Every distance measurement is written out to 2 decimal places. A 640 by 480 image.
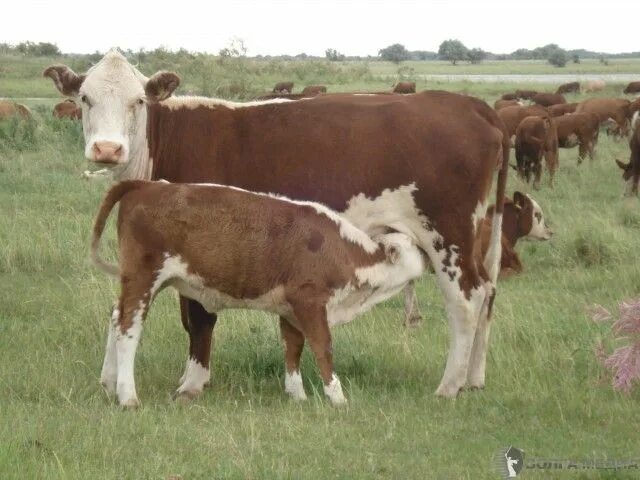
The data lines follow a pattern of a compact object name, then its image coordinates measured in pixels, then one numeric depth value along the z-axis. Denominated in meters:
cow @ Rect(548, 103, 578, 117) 31.61
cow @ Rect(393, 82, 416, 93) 40.82
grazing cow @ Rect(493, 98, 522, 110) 30.94
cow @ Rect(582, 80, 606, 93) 57.35
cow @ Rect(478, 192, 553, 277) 13.80
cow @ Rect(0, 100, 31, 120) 26.78
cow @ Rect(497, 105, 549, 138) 25.98
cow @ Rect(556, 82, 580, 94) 55.04
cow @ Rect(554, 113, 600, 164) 25.80
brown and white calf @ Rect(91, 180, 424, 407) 7.29
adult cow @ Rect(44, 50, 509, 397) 7.91
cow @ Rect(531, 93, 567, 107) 41.84
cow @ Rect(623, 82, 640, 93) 51.03
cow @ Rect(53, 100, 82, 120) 28.04
